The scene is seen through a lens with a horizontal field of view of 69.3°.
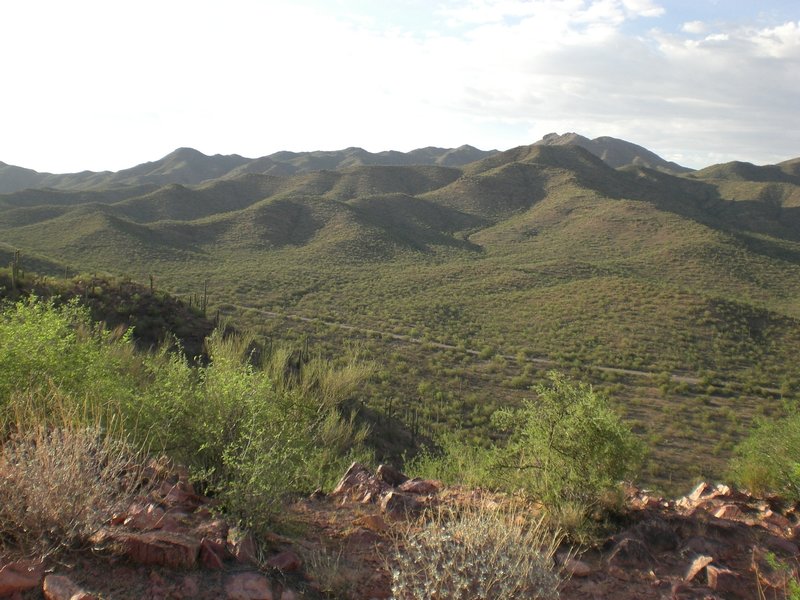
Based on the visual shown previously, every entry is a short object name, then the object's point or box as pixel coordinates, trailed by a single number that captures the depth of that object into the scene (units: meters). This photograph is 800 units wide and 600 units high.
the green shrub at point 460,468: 6.73
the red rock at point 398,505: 6.05
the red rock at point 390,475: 7.13
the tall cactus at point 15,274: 18.10
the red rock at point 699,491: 7.89
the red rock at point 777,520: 6.29
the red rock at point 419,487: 6.82
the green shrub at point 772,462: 7.52
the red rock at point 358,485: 6.59
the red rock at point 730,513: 6.68
